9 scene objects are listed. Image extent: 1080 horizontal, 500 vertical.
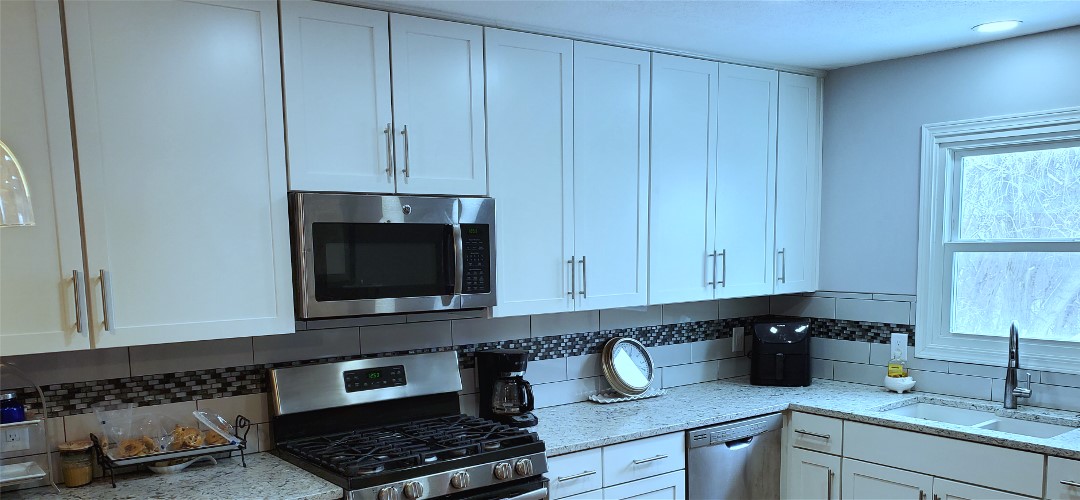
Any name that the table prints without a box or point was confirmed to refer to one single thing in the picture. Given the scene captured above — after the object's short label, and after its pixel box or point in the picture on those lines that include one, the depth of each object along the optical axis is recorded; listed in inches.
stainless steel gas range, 83.9
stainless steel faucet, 113.6
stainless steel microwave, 87.5
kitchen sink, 110.0
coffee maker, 107.5
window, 113.7
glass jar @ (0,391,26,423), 78.2
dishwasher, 112.4
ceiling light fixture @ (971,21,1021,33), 107.0
